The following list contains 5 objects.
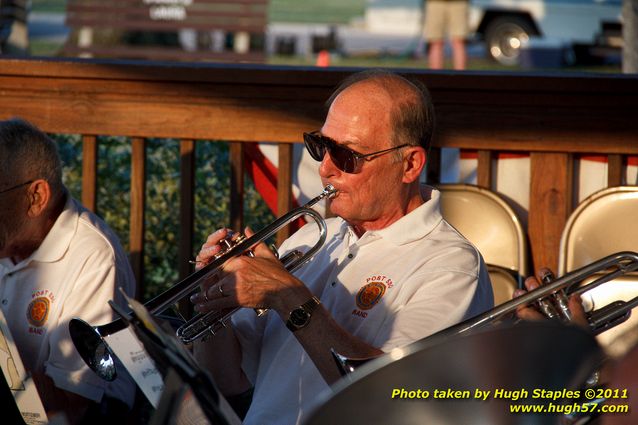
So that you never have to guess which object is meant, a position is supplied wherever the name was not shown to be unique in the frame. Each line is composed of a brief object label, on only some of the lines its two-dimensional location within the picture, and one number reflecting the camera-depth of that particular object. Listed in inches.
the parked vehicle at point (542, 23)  1440.4
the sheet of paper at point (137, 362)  230.4
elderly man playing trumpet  230.6
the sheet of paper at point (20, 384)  242.5
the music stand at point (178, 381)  146.4
